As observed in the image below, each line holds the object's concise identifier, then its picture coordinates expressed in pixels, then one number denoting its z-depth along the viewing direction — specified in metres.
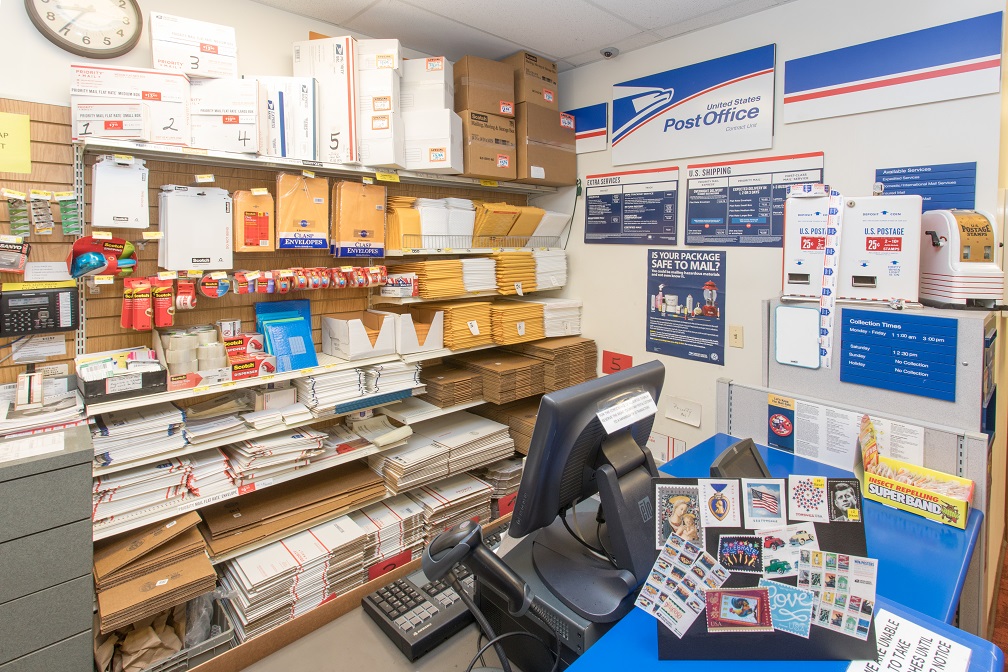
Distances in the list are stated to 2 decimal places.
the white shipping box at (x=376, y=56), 2.49
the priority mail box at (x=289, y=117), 2.25
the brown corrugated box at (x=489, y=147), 2.89
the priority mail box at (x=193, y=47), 2.03
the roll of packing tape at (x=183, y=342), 2.07
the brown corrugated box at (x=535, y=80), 3.10
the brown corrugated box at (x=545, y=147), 3.13
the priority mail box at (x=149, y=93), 1.88
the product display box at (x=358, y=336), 2.55
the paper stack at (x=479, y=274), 2.96
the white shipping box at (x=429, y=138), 2.68
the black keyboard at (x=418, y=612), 1.74
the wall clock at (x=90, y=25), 1.97
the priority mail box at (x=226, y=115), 2.09
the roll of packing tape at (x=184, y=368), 2.06
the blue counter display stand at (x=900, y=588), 1.07
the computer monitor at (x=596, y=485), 1.20
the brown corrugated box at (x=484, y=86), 2.88
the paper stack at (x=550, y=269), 3.36
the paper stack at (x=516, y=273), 3.13
